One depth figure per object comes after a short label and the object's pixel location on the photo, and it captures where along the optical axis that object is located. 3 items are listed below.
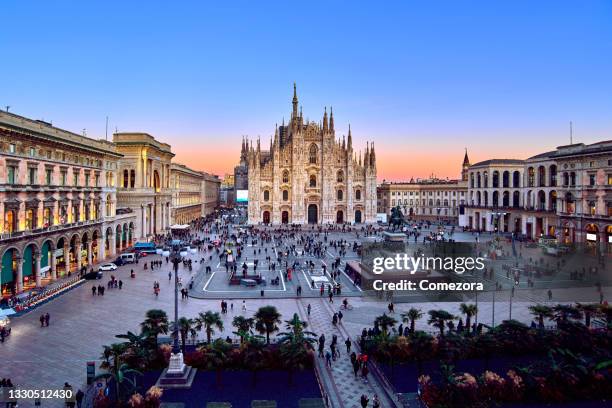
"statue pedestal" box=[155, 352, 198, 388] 16.05
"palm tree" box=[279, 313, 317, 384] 16.45
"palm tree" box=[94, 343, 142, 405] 14.28
